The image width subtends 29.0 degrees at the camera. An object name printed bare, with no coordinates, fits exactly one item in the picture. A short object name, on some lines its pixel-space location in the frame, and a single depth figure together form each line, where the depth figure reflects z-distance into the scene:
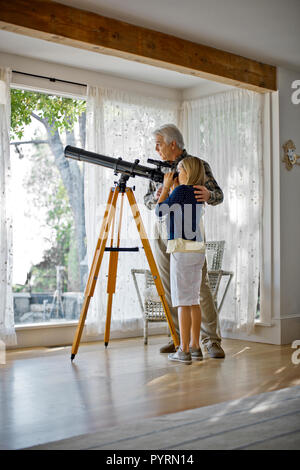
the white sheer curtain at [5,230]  4.71
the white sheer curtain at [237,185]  5.31
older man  4.30
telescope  4.39
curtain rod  4.99
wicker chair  5.04
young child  4.05
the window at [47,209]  5.46
